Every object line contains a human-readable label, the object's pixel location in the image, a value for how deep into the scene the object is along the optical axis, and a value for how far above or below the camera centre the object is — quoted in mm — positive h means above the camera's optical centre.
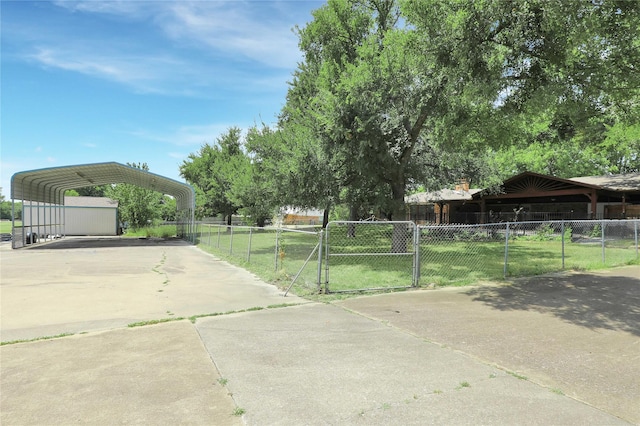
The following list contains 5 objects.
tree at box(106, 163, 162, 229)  37156 +486
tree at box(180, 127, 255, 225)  41750 +4187
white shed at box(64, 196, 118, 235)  37062 -907
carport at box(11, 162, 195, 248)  23678 +1750
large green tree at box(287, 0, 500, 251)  11445 +3756
